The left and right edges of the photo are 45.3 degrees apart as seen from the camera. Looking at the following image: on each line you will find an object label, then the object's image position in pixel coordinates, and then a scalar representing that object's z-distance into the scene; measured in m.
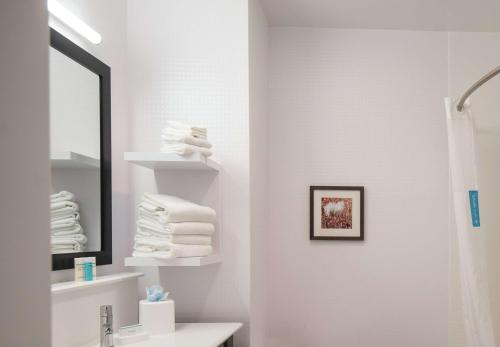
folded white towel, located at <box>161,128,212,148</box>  2.43
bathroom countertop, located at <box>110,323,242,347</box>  2.20
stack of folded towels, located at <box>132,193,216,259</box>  2.40
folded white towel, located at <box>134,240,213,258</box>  2.41
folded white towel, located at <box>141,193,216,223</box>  2.40
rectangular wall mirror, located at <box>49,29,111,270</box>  2.09
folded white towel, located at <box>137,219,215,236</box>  2.40
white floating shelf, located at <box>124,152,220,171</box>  2.43
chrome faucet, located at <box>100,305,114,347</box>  1.98
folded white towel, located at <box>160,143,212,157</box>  2.40
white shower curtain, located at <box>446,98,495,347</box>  2.91
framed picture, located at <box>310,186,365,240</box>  3.60
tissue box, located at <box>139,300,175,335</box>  2.38
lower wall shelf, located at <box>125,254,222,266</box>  2.43
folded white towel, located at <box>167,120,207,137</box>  2.46
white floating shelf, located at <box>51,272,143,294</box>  1.98
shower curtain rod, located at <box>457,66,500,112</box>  2.79
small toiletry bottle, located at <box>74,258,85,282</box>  2.20
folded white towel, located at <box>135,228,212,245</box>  2.42
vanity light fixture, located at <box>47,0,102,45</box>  2.02
